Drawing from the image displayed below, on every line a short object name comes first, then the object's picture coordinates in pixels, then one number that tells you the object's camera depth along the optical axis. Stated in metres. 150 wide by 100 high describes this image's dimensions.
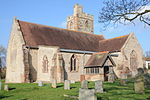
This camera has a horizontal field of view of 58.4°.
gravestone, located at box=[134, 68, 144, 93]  9.66
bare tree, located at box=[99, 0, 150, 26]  9.88
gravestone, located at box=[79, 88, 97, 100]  5.31
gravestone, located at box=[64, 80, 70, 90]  12.00
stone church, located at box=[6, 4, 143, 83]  19.52
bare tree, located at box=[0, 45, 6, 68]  50.46
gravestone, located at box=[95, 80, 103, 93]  10.05
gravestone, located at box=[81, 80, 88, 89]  11.03
